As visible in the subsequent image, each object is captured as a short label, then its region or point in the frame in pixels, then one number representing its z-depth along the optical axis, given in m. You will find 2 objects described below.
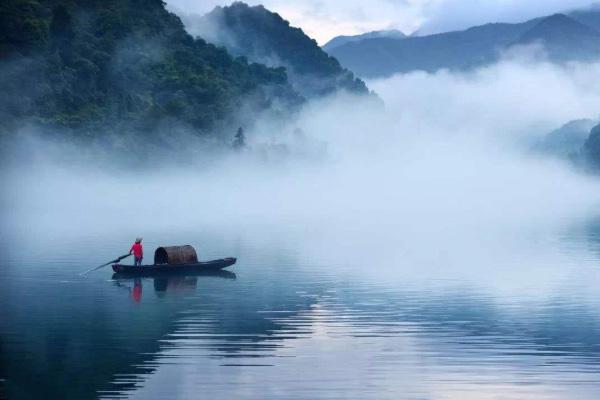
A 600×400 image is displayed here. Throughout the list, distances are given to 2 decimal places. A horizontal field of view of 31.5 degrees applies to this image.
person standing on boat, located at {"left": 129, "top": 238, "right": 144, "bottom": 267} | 58.75
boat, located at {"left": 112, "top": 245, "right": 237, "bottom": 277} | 58.12
